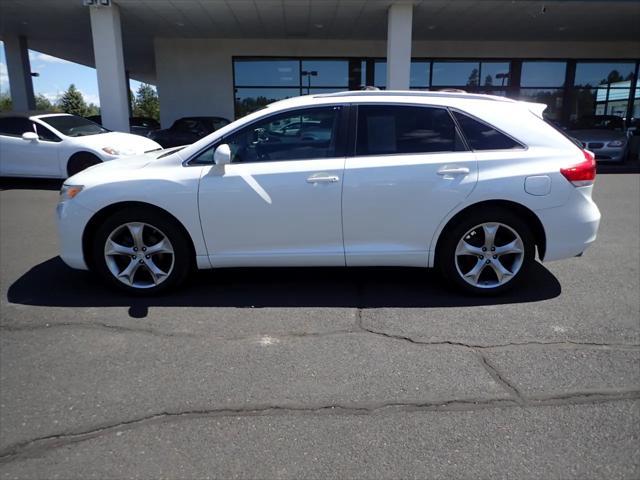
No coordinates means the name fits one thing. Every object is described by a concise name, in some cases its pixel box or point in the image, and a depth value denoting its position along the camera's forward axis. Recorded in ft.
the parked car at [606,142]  45.80
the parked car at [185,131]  50.67
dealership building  53.21
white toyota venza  13.56
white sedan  32.99
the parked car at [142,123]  65.40
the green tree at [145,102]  172.96
